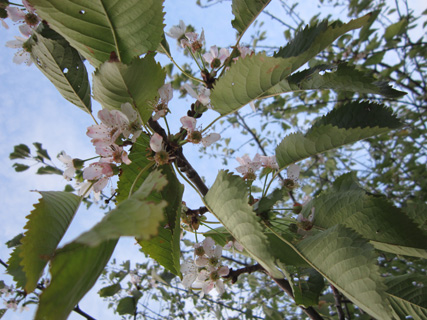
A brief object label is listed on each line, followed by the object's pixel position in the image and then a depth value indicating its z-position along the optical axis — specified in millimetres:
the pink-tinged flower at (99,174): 290
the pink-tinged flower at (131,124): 266
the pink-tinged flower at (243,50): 366
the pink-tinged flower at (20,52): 404
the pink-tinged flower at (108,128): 270
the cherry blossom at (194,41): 418
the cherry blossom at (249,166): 392
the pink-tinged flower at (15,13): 349
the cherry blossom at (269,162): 378
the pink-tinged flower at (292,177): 385
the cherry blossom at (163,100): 298
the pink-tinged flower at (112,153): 283
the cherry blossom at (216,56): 381
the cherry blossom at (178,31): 458
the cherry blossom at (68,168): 353
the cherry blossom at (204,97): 317
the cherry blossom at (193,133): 310
